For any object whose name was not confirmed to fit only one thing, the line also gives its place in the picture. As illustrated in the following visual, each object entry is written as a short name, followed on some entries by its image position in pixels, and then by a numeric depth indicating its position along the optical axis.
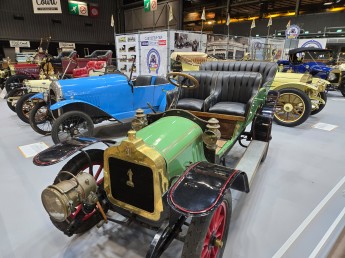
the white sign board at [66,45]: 17.47
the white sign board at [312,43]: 11.10
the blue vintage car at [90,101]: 3.74
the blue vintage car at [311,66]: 8.05
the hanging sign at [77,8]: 17.12
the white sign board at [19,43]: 15.55
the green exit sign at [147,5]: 11.48
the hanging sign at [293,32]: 11.63
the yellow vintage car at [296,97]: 4.84
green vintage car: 1.30
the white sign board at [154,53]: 8.81
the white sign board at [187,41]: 8.66
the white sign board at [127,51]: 10.11
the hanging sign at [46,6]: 10.88
